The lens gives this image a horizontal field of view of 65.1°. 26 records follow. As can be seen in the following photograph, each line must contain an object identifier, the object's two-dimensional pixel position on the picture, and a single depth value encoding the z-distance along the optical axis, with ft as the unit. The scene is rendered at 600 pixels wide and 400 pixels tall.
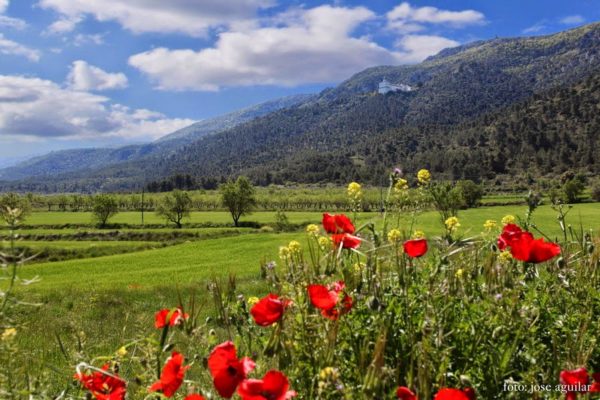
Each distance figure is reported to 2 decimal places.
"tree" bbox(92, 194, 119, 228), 257.34
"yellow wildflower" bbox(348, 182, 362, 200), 10.10
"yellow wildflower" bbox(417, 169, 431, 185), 12.54
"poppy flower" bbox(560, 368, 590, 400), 4.93
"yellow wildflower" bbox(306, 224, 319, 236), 9.30
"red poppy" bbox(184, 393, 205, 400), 4.74
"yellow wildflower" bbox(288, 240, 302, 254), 8.29
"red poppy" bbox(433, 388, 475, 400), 4.49
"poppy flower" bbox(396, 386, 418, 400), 4.75
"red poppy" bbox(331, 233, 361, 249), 7.36
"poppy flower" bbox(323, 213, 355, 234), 7.71
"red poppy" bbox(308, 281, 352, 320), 5.57
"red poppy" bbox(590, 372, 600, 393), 5.20
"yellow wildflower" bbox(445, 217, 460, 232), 9.85
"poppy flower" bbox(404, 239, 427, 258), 7.51
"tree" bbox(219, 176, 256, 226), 250.37
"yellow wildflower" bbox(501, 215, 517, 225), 11.57
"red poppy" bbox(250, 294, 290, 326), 5.78
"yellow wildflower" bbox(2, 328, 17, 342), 5.67
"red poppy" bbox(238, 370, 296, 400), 4.69
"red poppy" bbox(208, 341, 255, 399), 5.00
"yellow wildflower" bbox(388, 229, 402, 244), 8.40
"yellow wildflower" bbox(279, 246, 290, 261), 7.96
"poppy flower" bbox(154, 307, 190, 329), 6.75
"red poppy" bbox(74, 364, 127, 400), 6.49
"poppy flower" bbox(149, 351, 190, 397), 5.52
